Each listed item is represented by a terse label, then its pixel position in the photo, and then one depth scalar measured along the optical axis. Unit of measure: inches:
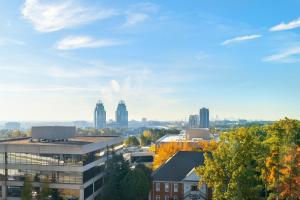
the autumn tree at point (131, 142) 5661.4
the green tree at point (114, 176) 2031.3
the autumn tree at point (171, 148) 2935.5
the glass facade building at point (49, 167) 1974.7
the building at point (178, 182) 2107.5
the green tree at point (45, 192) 1910.7
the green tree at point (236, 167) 1343.5
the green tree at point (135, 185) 1999.3
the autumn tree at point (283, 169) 1412.4
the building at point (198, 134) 4584.2
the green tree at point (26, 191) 1876.7
